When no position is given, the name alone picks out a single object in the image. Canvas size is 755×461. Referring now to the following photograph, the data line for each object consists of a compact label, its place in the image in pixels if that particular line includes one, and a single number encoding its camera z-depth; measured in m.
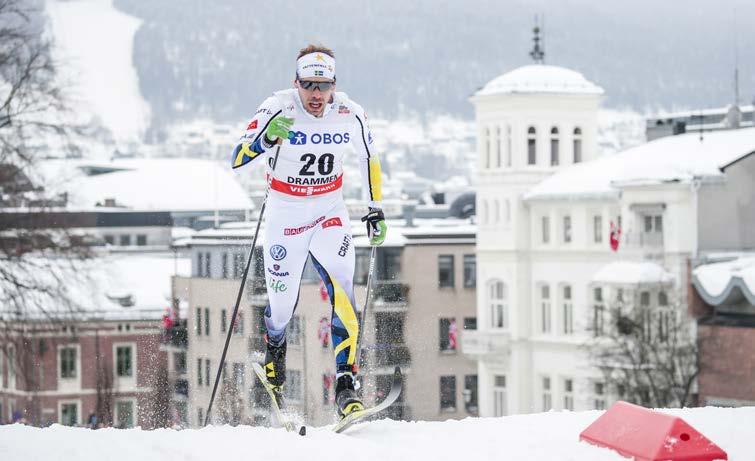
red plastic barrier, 10.97
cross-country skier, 12.67
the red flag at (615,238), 71.94
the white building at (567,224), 67.88
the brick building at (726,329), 55.19
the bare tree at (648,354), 55.78
